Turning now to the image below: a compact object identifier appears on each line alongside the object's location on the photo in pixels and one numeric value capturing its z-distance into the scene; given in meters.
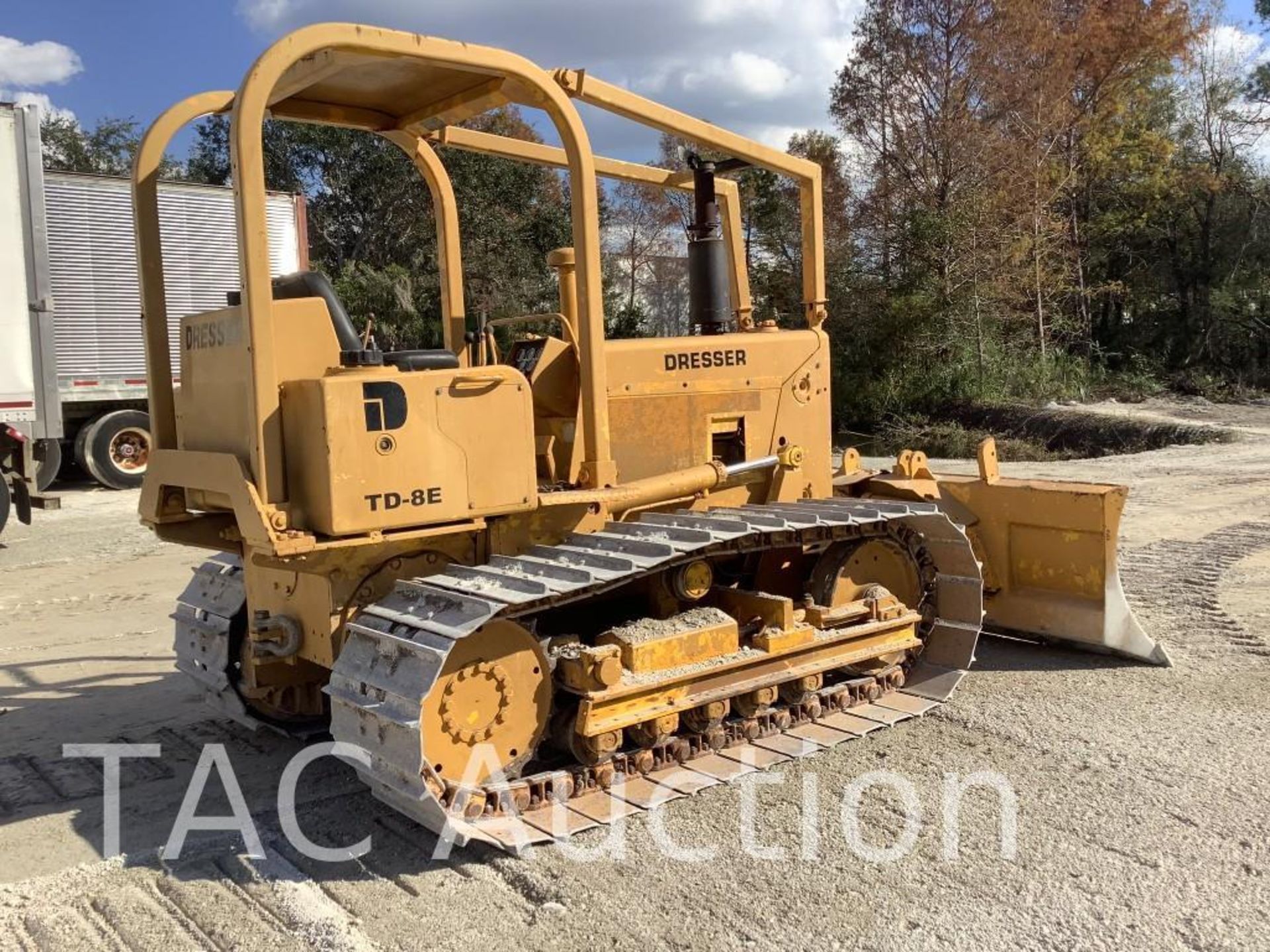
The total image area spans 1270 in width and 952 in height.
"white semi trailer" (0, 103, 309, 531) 15.48
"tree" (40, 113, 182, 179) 33.62
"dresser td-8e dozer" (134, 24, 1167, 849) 4.01
